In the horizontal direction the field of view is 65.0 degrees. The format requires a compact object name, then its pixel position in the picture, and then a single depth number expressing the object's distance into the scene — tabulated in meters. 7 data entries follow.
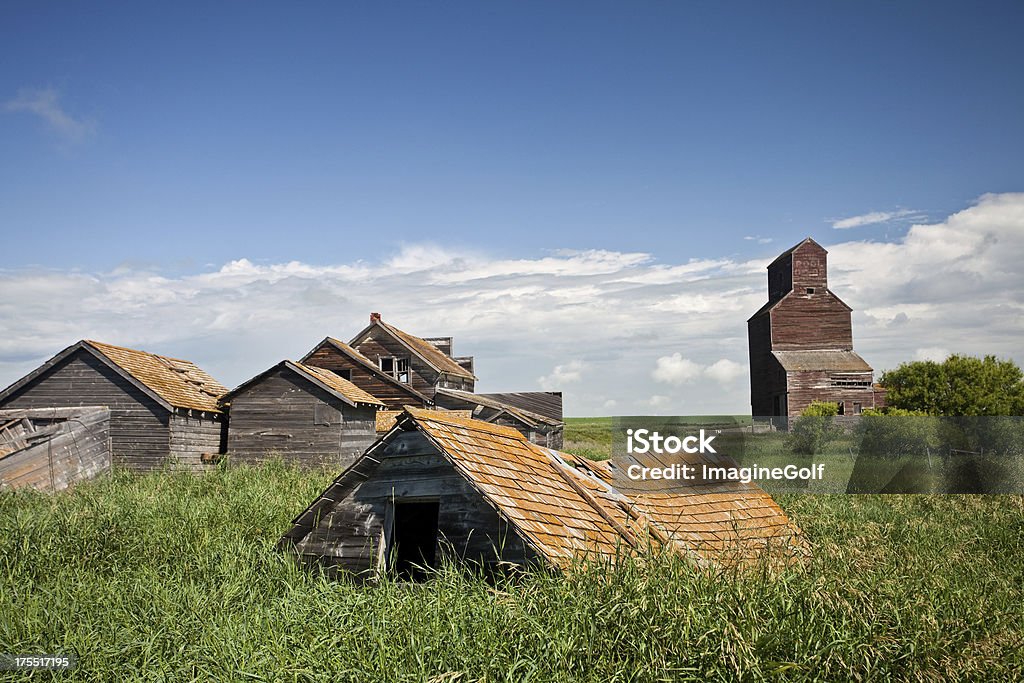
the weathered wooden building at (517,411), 35.28
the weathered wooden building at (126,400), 24.66
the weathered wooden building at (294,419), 26.12
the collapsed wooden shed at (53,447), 20.66
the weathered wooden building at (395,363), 36.34
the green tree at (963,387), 39.34
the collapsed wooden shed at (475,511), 8.17
